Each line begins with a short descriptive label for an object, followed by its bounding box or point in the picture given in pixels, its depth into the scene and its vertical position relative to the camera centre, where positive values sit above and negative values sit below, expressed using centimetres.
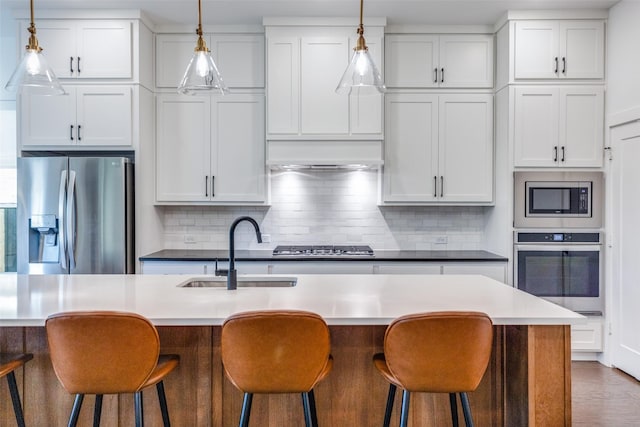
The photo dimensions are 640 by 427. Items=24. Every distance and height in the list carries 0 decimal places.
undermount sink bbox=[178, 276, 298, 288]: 252 -42
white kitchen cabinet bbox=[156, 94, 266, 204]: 400 +55
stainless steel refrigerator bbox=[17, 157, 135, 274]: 348 -5
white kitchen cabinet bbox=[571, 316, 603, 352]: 370 -106
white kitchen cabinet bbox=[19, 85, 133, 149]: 371 +75
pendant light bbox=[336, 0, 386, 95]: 225 +69
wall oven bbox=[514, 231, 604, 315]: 366 -48
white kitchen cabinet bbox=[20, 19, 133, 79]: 370 +133
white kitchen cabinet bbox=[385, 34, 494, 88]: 397 +131
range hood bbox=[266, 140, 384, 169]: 387 +48
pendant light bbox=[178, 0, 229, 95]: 224 +68
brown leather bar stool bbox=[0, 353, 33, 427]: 181 -72
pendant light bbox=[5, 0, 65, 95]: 220 +67
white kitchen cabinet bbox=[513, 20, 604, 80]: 373 +133
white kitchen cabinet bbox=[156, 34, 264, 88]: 399 +133
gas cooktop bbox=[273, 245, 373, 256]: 383 -38
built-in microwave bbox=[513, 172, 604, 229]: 369 +7
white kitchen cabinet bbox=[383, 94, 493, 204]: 396 +53
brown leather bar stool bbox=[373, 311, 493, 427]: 158 -51
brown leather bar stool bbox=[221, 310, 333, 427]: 156 -51
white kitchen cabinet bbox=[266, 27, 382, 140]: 386 +100
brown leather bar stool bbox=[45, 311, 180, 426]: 156 -51
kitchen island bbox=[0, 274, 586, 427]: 194 -74
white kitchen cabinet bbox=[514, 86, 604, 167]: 374 +70
